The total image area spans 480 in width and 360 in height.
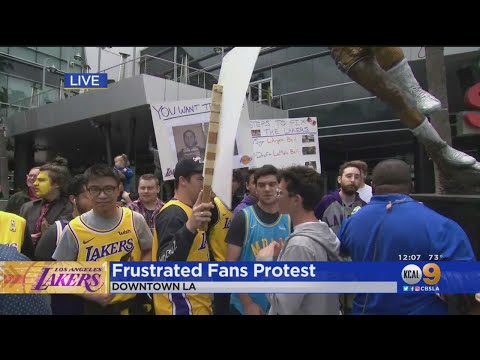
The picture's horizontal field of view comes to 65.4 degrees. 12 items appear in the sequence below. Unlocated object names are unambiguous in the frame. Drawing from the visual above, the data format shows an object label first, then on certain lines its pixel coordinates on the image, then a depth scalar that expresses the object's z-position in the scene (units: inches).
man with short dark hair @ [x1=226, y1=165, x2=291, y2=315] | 79.8
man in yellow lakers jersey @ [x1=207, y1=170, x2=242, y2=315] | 93.7
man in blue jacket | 67.0
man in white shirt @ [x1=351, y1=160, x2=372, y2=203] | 126.9
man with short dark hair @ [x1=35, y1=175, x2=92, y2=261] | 84.9
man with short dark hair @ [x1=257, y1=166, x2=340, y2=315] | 69.0
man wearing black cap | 73.5
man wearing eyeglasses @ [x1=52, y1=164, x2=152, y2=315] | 78.4
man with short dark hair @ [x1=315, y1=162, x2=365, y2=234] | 116.3
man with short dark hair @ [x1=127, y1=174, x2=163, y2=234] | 145.9
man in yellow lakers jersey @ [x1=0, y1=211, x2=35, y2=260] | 86.4
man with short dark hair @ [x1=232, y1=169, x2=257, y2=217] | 113.8
